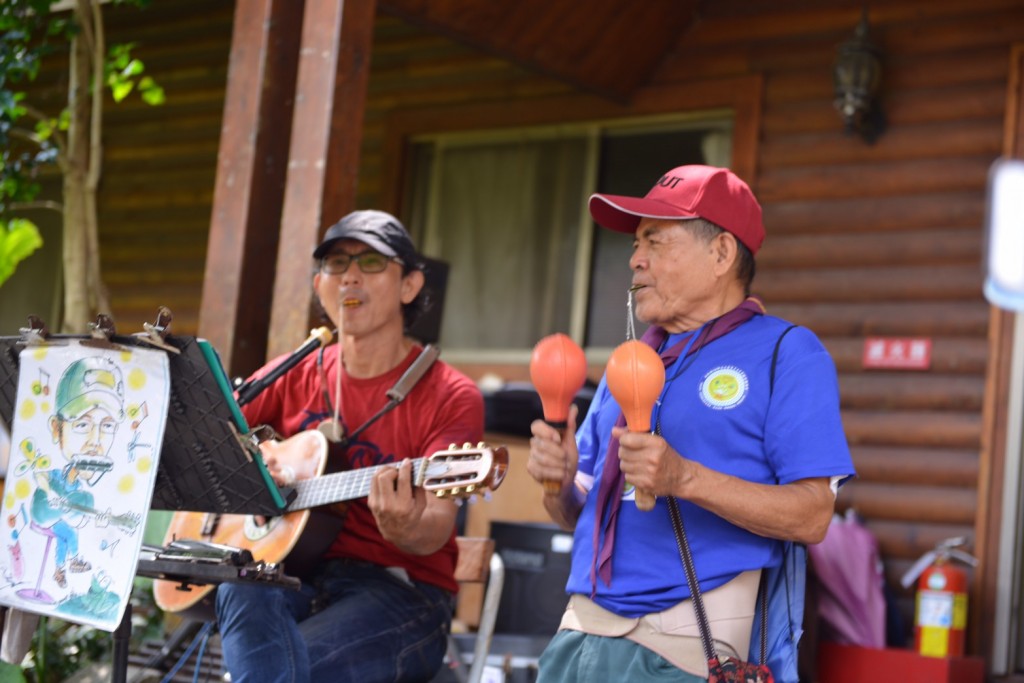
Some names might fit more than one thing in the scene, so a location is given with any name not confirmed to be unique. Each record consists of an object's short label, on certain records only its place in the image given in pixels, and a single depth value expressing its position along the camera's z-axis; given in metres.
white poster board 2.51
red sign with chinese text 5.76
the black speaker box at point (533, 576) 4.88
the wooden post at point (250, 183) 4.60
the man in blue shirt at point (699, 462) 2.29
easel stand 2.56
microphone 3.47
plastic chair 3.40
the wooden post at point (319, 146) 4.38
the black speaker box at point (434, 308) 5.08
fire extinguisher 5.23
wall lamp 5.77
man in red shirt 2.97
